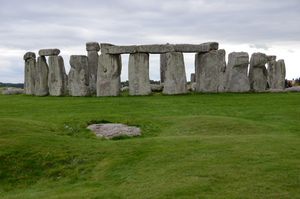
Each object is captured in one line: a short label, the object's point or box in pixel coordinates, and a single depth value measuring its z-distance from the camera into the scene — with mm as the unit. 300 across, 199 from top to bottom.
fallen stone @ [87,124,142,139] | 11430
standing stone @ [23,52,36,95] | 29906
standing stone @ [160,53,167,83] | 32250
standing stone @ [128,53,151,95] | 24172
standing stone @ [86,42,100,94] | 28156
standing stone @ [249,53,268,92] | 26172
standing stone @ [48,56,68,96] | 26250
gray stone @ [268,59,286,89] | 31875
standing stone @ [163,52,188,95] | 23812
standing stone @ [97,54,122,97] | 24688
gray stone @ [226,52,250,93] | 25027
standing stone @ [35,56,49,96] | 27578
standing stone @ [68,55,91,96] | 25531
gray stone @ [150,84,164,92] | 28984
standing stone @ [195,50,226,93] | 24328
